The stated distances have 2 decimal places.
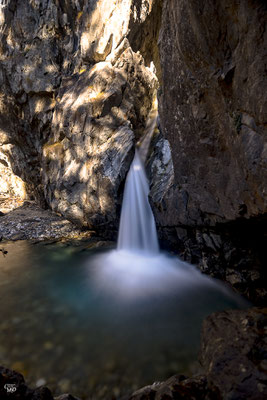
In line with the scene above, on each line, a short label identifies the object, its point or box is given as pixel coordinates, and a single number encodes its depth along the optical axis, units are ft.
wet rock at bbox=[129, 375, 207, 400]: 8.54
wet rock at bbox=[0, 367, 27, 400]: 7.57
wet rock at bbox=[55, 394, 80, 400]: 8.96
